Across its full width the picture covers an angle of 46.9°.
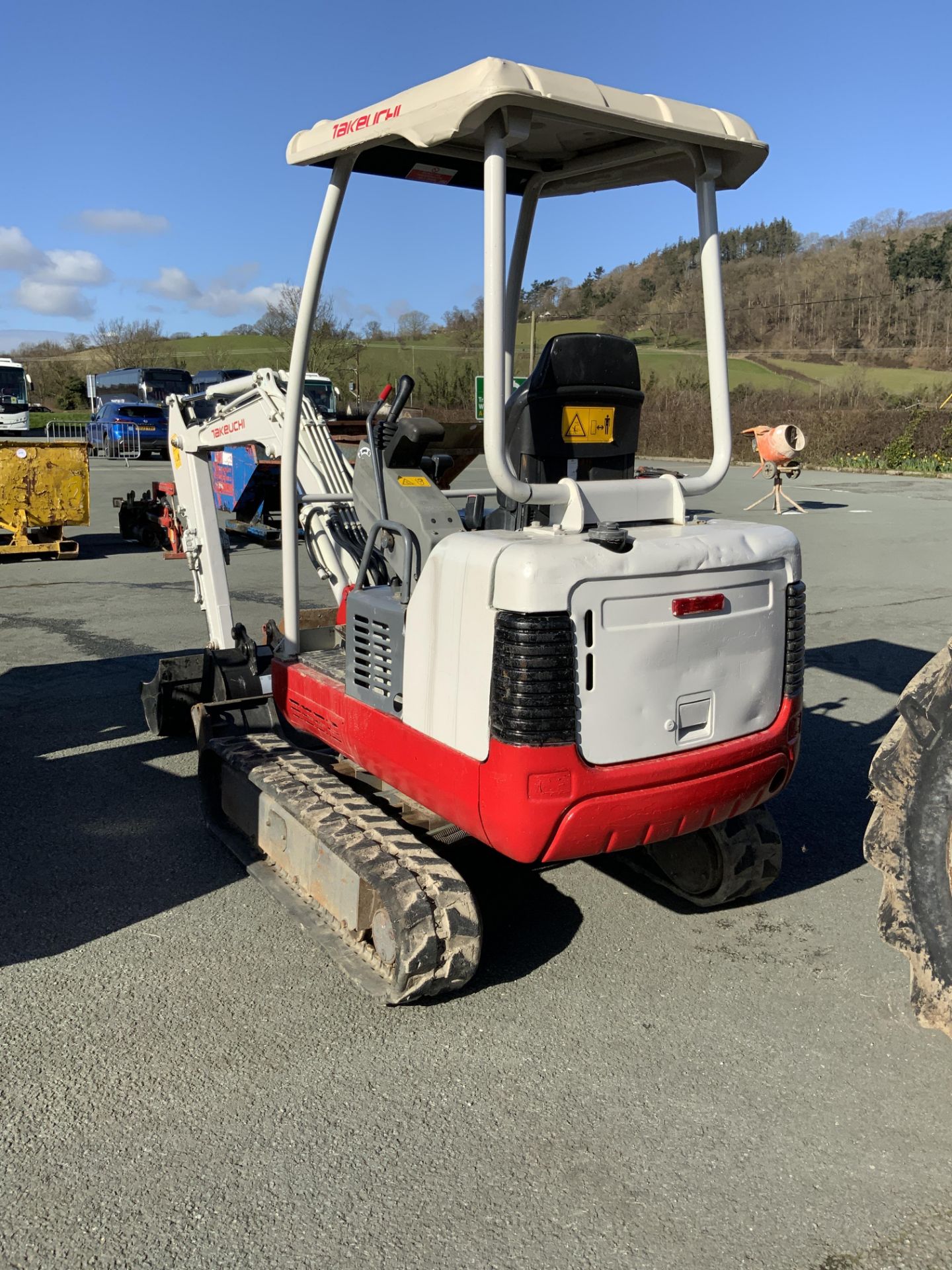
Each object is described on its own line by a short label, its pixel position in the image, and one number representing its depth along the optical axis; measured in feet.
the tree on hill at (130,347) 195.72
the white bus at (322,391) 93.30
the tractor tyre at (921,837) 10.04
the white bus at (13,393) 132.16
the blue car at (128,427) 101.76
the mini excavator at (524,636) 10.57
